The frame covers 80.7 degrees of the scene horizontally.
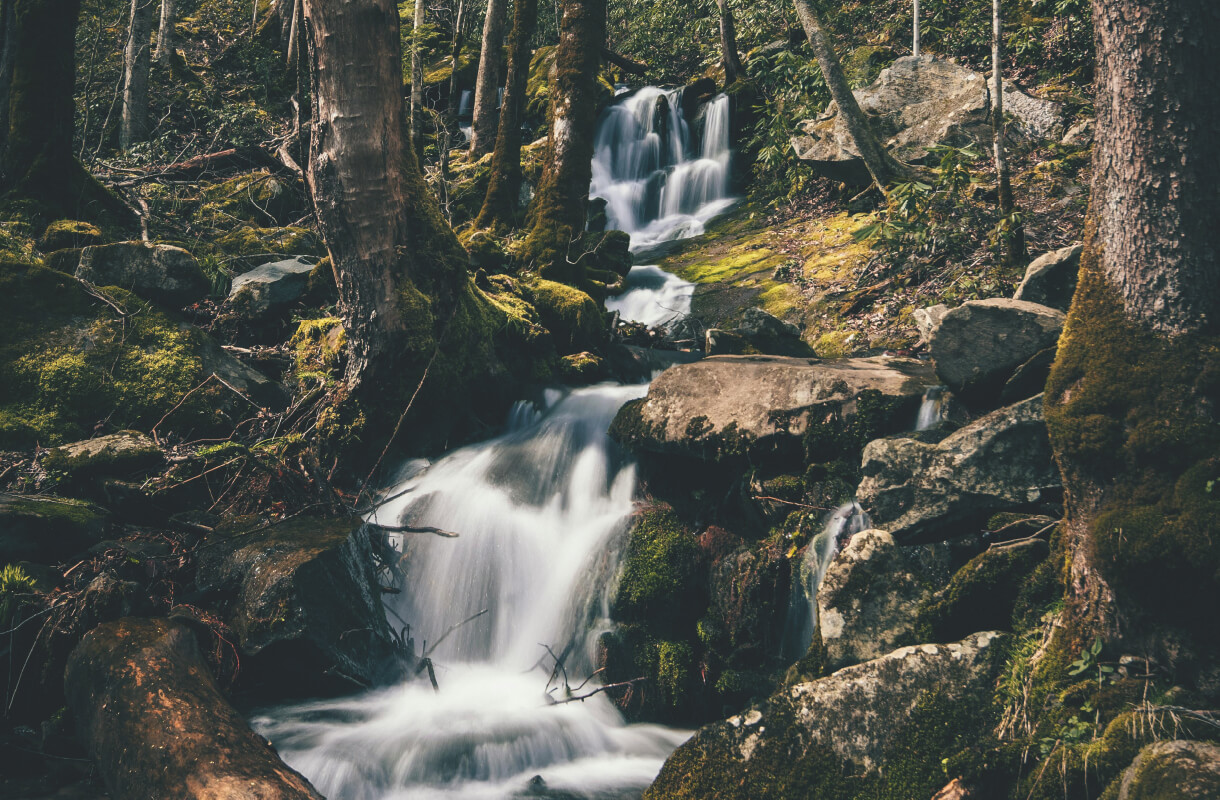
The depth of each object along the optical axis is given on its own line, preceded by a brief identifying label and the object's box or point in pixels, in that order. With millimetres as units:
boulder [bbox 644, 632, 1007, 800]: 3160
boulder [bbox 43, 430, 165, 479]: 5469
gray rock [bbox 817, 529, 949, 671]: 3834
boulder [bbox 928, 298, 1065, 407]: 4523
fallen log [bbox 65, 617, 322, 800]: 2959
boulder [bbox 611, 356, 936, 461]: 5238
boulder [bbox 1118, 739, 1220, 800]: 2160
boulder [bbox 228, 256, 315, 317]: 7707
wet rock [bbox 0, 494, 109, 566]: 4520
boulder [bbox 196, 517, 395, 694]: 4770
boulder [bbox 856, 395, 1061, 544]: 4000
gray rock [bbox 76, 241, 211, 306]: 6934
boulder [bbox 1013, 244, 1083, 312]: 5160
